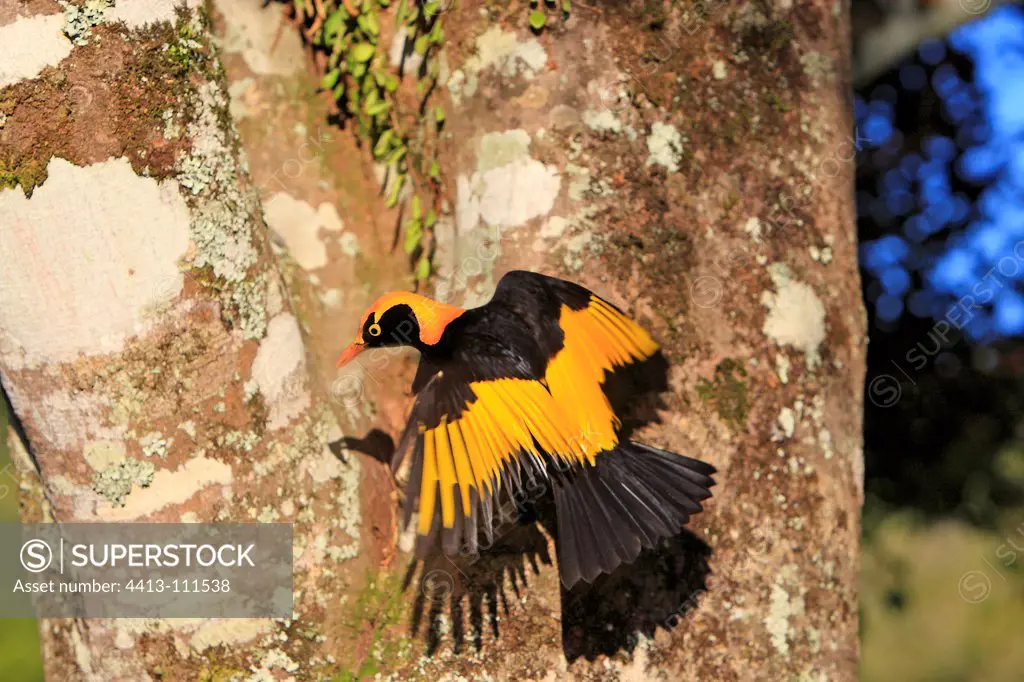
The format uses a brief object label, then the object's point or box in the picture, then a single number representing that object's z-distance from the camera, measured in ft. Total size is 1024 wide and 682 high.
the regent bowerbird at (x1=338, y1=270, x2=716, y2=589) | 16.40
